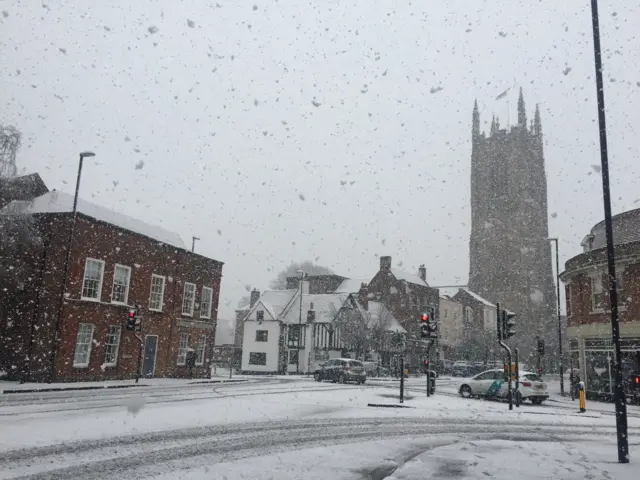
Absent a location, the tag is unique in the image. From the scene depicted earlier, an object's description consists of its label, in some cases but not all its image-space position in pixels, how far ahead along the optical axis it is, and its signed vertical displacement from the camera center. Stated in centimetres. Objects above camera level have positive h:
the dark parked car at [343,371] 3319 -152
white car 2300 -140
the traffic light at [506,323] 2100 +121
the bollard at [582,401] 1909 -149
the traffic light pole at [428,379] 2350 -122
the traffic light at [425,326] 2242 +103
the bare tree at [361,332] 5134 +157
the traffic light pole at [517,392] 2111 -147
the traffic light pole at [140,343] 2699 -32
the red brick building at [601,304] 2400 +268
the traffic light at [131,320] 2662 +81
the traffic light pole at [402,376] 1978 -101
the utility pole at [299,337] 5101 +69
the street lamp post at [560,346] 3002 +68
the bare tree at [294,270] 9544 +1325
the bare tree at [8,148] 2369 +802
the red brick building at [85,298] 2583 +192
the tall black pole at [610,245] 895 +215
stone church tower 9688 +2521
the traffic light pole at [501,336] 1928 +72
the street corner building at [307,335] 5194 +102
